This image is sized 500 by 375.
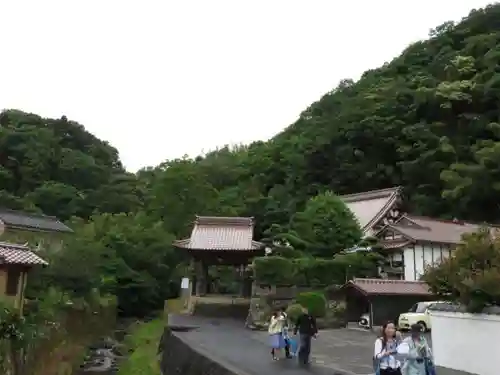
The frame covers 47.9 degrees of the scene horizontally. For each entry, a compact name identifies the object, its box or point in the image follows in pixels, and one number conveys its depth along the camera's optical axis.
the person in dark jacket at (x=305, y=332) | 14.04
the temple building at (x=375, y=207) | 38.88
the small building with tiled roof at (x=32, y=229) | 33.44
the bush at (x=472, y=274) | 11.91
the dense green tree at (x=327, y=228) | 31.12
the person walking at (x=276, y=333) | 15.19
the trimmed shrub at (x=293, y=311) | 23.53
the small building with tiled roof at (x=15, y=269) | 21.00
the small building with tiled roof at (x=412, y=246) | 30.33
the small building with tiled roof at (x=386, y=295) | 25.30
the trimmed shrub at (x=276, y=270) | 28.97
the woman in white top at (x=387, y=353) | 7.68
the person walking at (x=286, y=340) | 15.43
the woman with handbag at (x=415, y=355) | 8.05
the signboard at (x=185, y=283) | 33.94
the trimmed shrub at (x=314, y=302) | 26.33
